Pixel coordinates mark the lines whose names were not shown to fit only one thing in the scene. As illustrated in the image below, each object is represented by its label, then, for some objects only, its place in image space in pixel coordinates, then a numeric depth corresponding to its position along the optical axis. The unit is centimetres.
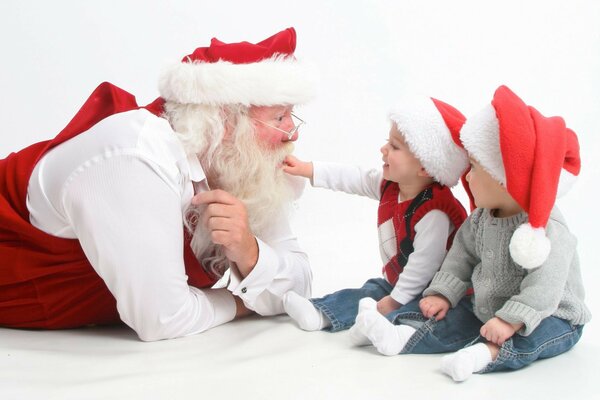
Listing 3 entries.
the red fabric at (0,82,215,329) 268
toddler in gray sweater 227
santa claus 248
